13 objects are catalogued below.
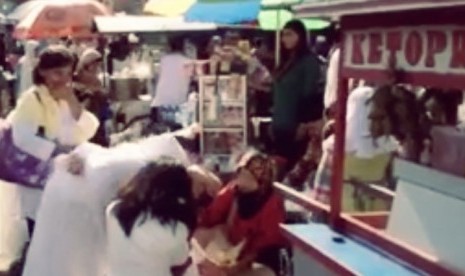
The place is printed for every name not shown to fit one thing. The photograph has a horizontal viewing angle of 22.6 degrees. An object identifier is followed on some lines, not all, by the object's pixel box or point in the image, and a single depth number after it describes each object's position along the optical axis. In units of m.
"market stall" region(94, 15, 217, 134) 13.84
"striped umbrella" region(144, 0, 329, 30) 12.15
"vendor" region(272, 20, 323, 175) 10.06
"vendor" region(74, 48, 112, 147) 9.88
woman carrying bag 7.63
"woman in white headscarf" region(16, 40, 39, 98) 15.64
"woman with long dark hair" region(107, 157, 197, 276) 5.81
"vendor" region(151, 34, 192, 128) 12.92
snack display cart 10.77
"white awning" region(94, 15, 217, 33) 13.69
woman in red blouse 7.47
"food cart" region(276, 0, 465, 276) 4.08
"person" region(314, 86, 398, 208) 7.41
